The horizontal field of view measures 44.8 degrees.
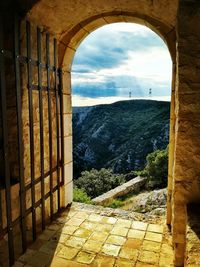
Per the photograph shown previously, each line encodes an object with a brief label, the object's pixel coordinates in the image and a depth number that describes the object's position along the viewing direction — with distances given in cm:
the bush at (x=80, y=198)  494
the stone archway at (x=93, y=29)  312
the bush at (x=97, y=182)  1100
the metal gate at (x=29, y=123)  234
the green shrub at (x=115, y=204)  581
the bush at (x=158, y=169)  906
